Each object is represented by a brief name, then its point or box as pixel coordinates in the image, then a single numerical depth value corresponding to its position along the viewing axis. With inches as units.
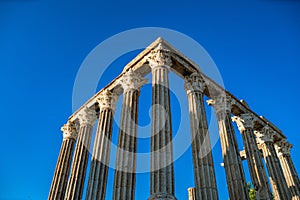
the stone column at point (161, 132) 778.9
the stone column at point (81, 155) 1171.9
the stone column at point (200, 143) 911.0
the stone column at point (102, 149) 1059.3
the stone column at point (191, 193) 1075.8
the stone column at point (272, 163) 1341.0
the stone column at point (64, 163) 1250.6
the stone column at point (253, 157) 1179.3
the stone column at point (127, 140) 912.9
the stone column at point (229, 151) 1029.2
